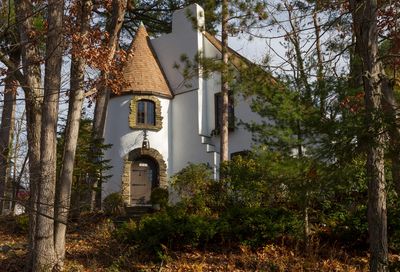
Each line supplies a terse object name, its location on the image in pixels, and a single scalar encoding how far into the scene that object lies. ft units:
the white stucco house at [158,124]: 62.08
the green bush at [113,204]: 52.16
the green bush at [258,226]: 32.35
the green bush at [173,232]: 32.81
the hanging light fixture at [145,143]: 62.39
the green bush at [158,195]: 55.66
